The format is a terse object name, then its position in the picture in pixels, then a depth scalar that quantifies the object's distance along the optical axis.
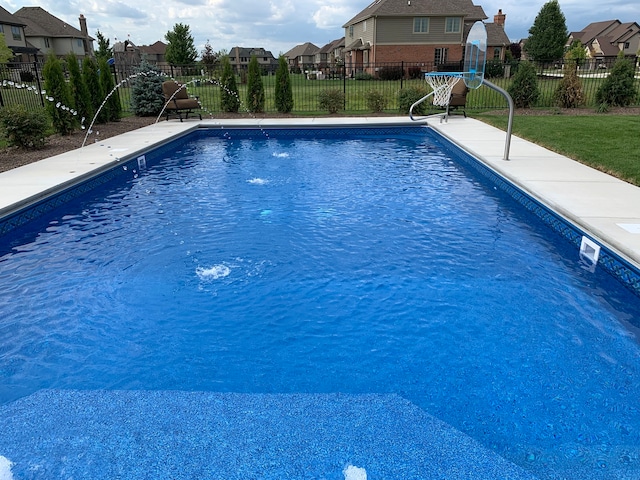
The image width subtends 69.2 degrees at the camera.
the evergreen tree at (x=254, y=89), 15.47
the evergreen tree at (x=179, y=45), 55.25
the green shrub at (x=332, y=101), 16.09
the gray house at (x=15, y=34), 43.28
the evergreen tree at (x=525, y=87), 15.26
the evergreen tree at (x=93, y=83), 12.78
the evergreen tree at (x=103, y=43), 50.69
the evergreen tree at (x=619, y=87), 14.79
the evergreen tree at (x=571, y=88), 15.37
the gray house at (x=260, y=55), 95.99
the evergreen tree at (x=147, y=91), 15.35
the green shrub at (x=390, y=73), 31.00
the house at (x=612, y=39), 69.19
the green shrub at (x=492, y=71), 32.73
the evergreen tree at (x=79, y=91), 11.88
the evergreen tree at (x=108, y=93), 13.75
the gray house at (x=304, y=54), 85.81
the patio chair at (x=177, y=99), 14.57
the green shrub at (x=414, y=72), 31.19
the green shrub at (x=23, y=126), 9.45
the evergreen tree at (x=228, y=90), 15.59
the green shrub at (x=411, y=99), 15.32
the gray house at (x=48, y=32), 51.50
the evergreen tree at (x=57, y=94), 11.09
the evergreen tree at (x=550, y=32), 48.78
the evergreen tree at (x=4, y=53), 32.13
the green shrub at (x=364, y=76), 32.71
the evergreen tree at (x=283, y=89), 15.48
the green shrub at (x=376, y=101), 16.03
